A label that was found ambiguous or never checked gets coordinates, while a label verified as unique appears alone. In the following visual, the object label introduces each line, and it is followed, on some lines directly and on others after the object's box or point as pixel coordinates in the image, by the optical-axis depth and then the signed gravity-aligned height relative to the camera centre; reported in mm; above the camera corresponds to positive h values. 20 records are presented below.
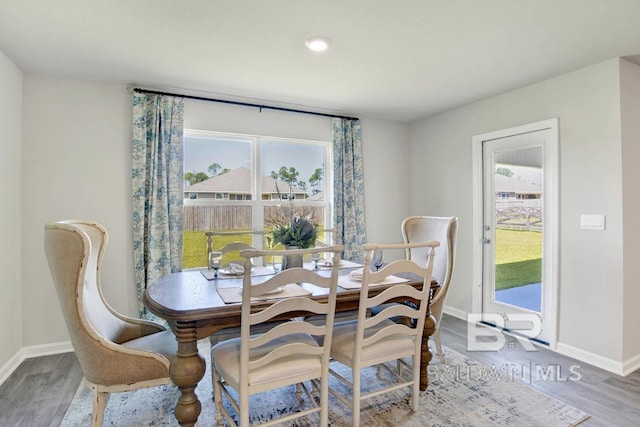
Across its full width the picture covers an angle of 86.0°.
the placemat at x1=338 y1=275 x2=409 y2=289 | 2062 -417
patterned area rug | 2010 -1203
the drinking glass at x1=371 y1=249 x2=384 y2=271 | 2311 -300
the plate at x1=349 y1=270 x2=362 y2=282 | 2188 -393
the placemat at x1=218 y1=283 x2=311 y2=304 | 1757 -424
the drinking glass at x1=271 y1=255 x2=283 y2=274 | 2525 -400
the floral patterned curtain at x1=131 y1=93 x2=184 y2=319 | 3146 +252
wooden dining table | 1636 -534
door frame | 2988 -8
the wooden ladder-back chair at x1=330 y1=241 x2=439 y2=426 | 1838 -707
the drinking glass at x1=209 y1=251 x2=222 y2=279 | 2330 -313
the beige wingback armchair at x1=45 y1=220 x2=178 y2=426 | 1542 -618
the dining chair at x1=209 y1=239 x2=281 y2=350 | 2350 -826
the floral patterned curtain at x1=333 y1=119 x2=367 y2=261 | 4113 +319
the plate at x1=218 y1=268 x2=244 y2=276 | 2357 -396
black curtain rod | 3189 +1183
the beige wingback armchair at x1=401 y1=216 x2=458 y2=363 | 2639 -252
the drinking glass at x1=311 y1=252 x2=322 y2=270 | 2631 -342
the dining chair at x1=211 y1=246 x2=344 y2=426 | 1577 -689
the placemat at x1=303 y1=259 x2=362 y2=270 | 2591 -395
